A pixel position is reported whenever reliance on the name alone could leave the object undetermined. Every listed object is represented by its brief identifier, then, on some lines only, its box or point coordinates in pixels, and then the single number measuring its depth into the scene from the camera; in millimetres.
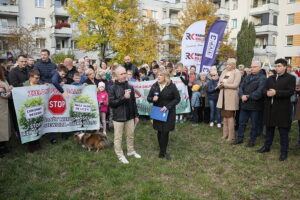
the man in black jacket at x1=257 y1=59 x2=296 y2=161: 5777
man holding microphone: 5469
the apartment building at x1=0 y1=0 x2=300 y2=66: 35031
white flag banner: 11727
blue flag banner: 11352
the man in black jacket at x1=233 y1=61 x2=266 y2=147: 6613
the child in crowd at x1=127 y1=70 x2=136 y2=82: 9020
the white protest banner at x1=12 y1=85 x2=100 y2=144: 6145
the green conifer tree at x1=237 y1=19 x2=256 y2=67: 34688
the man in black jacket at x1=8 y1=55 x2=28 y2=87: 6754
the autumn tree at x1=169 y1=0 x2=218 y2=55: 27516
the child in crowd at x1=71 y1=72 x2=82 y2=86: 7411
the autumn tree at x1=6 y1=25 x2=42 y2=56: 26891
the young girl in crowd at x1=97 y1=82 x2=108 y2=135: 7593
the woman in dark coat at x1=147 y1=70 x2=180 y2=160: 5785
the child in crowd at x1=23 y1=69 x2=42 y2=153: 6328
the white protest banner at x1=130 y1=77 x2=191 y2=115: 9711
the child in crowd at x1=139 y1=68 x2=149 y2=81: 10750
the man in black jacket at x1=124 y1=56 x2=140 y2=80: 10227
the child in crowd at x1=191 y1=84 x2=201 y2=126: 9602
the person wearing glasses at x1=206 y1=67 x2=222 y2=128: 9016
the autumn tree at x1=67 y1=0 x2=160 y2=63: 22812
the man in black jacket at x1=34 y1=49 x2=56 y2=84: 7234
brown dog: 6398
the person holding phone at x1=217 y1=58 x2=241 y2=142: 7145
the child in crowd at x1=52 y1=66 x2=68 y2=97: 6625
